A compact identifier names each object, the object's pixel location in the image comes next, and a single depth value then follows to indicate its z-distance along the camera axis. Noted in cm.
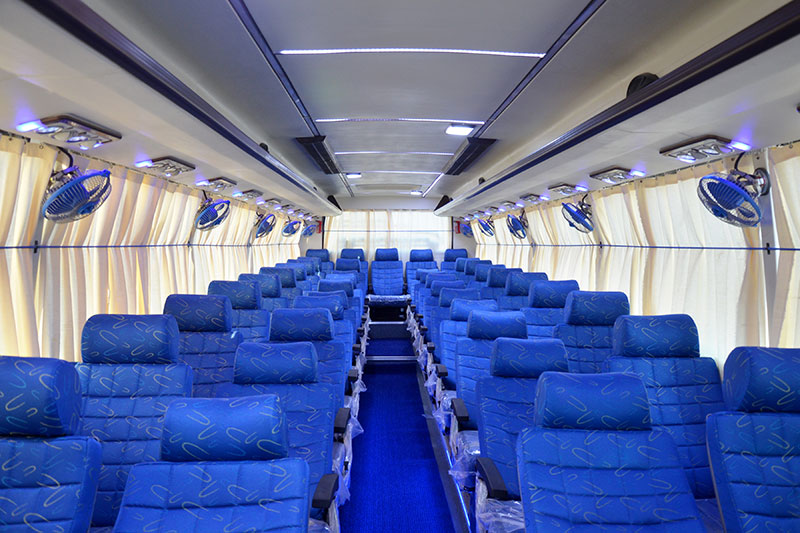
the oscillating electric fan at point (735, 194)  305
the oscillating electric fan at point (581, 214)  624
